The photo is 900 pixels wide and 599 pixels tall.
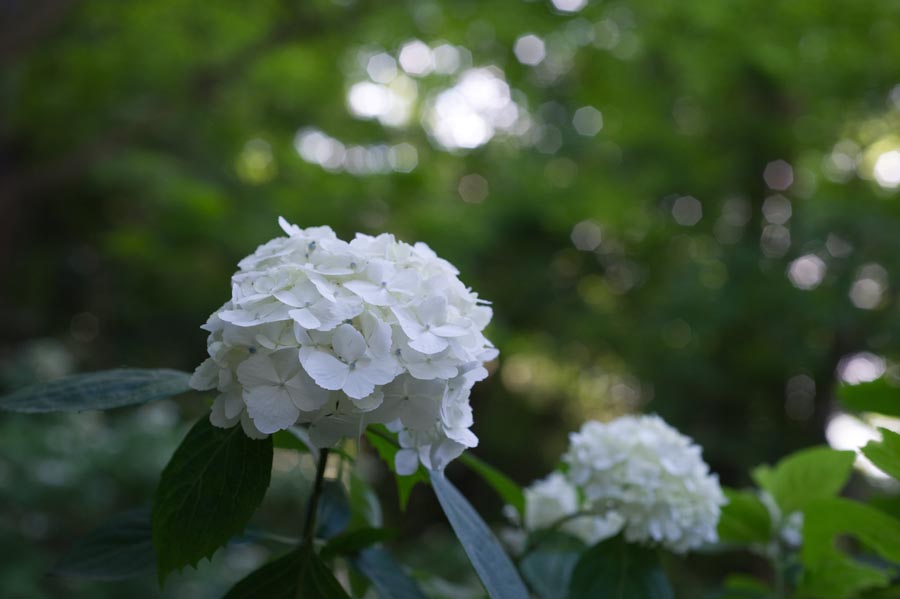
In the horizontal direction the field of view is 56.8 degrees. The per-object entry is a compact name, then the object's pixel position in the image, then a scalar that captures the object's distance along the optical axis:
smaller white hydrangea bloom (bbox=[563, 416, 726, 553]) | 0.84
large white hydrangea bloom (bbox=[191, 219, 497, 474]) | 0.59
